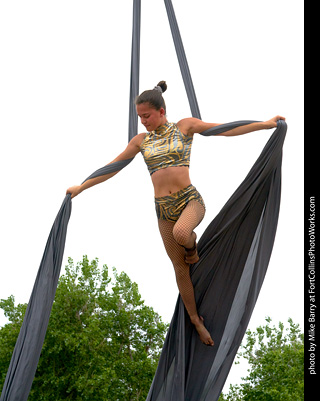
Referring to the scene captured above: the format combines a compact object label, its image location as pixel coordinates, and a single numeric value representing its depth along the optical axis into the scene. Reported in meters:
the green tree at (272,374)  16.78
